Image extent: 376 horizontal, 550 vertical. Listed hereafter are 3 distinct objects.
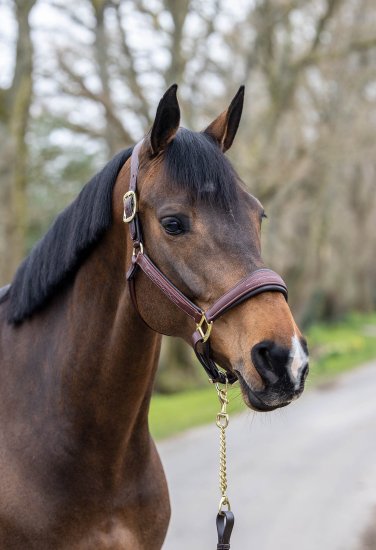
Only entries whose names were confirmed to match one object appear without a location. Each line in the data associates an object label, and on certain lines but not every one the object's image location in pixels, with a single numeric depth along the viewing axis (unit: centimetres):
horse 204
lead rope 224
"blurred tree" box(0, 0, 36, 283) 864
